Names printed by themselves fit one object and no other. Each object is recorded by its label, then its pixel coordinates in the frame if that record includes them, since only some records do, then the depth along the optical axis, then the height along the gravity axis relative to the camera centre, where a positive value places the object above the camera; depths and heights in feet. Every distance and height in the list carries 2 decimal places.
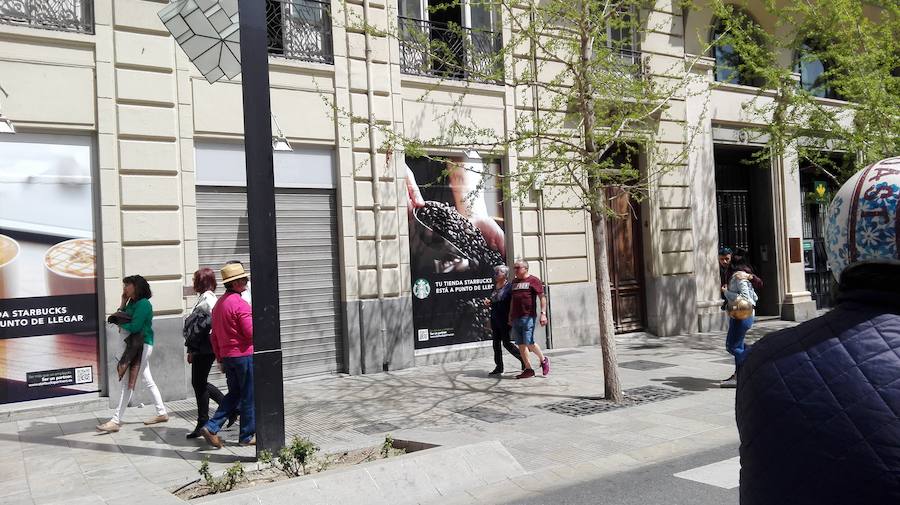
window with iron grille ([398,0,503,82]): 40.39 +13.73
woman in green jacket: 26.58 -1.17
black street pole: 20.72 +1.14
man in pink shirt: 23.43 -2.15
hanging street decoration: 28.55 +10.08
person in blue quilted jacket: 4.50 -0.86
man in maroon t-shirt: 33.83 -1.94
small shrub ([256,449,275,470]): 19.35 -4.85
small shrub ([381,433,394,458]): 20.74 -4.98
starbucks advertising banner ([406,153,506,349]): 40.32 +1.15
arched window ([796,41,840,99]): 60.59 +15.22
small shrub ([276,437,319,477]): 18.95 -4.71
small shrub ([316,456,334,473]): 19.39 -5.10
